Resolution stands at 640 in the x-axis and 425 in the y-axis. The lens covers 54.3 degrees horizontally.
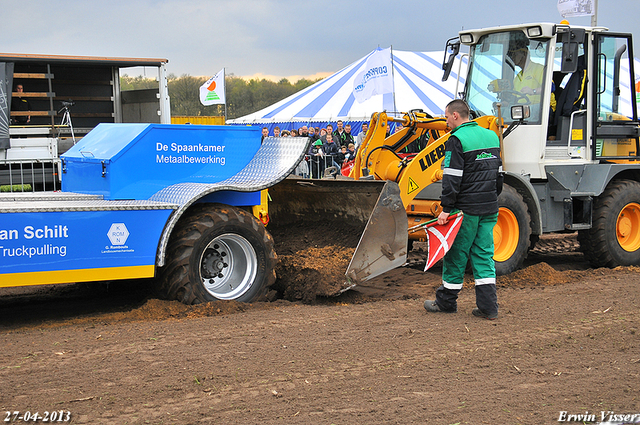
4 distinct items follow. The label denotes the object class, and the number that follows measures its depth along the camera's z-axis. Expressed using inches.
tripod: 387.7
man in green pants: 216.2
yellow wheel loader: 298.7
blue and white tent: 808.3
